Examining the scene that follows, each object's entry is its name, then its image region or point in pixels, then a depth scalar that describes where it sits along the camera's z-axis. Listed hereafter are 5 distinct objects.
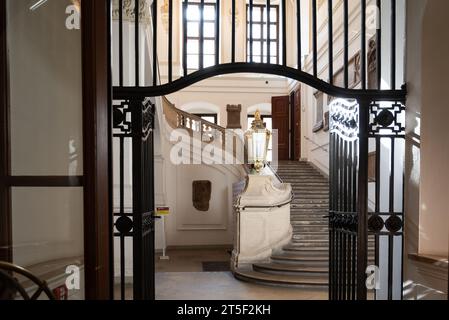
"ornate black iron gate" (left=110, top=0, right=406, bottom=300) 3.31
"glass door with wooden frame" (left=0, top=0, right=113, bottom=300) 2.08
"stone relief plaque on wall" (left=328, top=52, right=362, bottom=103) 8.22
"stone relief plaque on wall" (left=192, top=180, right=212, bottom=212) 12.12
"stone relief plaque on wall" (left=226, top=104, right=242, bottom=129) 14.06
